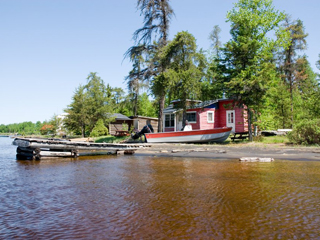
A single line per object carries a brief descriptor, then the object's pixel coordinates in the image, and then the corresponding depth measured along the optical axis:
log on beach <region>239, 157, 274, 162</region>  11.49
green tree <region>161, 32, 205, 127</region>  24.45
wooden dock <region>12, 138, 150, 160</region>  13.12
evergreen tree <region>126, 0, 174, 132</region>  27.22
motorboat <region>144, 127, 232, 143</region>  22.19
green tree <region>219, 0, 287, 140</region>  20.72
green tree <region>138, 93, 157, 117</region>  62.81
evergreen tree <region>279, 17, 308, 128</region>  35.56
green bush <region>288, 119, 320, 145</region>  16.81
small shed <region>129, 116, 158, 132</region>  43.09
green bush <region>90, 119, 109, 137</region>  38.03
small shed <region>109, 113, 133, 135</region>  46.38
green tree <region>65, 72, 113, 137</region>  39.34
